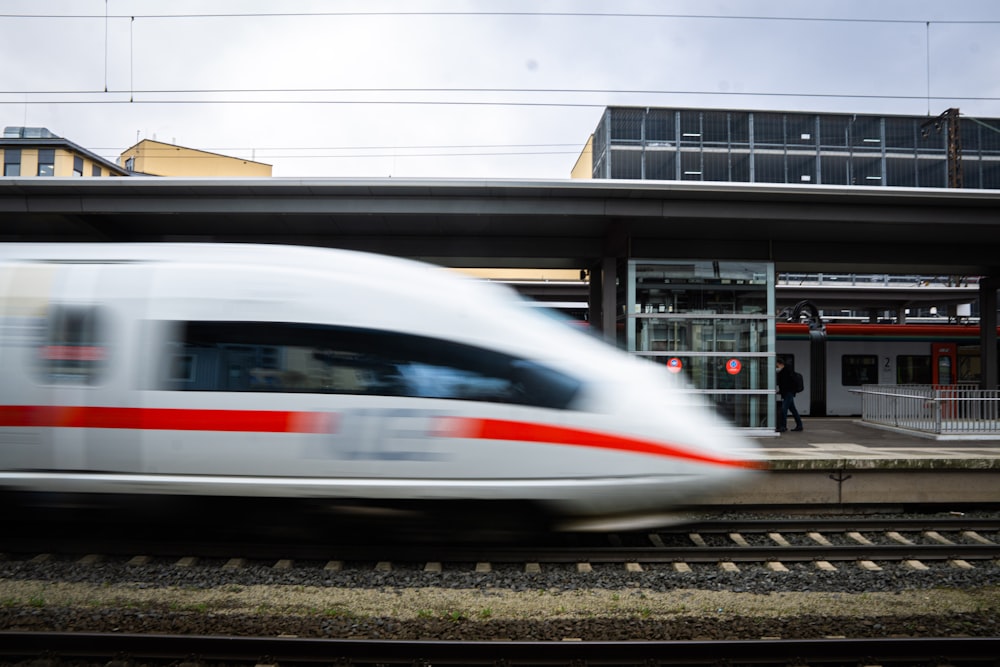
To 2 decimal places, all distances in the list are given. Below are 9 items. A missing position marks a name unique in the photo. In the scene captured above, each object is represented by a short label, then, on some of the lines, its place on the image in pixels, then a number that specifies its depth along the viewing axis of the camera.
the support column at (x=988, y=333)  15.88
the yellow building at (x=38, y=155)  35.53
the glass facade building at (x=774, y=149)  35.72
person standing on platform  12.94
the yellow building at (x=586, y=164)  38.59
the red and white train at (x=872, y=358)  16.81
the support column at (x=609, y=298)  13.03
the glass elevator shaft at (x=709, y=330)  12.45
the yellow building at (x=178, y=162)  36.62
